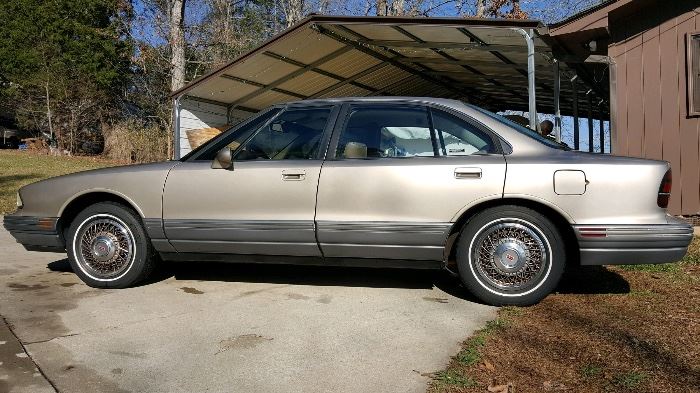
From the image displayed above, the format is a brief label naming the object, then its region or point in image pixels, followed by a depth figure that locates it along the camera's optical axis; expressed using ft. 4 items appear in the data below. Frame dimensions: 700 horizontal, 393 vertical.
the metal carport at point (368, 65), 26.91
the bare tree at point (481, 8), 72.74
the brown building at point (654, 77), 25.77
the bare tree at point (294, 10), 88.17
